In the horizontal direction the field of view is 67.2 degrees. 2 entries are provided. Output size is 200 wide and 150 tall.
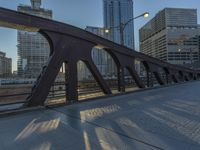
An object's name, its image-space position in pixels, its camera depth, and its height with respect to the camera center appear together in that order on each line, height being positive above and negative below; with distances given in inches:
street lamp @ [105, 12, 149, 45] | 401.7 +142.7
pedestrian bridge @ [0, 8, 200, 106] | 191.2 +45.9
